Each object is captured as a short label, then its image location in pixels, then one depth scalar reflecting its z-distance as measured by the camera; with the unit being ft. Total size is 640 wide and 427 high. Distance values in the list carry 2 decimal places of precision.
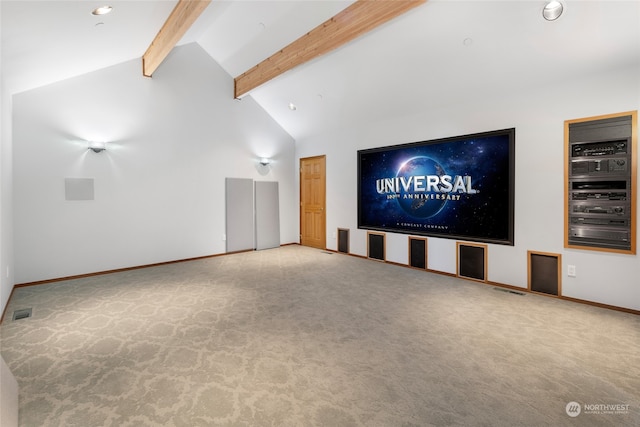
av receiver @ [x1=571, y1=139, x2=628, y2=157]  11.12
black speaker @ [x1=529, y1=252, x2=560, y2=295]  12.68
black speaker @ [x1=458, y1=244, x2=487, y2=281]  14.87
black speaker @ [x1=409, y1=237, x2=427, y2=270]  17.21
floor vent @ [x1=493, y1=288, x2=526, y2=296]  13.23
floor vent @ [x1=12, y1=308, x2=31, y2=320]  10.62
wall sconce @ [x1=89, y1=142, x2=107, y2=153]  15.58
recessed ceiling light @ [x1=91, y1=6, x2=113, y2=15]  9.69
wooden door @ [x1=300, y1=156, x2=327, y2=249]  23.67
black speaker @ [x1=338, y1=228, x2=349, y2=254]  21.88
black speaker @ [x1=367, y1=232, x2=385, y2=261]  19.52
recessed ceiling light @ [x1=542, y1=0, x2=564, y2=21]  9.82
